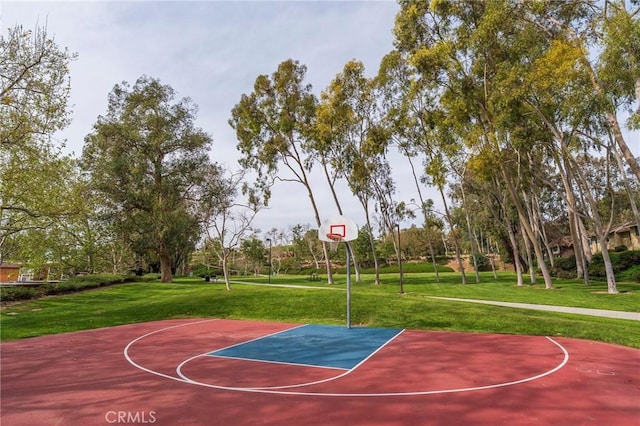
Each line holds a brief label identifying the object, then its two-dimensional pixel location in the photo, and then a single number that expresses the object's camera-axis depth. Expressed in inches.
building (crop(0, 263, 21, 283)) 1546.8
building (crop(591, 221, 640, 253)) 1794.2
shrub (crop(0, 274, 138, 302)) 753.0
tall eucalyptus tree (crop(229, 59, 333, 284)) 1108.5
